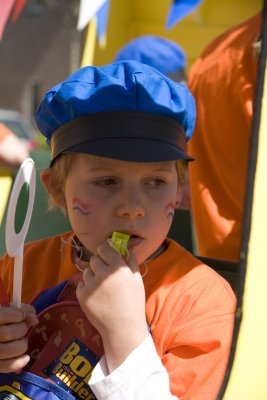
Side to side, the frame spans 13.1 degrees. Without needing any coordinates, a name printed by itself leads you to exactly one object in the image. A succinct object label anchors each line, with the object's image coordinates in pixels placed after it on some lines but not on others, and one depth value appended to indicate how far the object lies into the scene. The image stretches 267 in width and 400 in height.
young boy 1.16
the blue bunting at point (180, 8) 2.33
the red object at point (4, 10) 1.48
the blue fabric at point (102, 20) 2.65
